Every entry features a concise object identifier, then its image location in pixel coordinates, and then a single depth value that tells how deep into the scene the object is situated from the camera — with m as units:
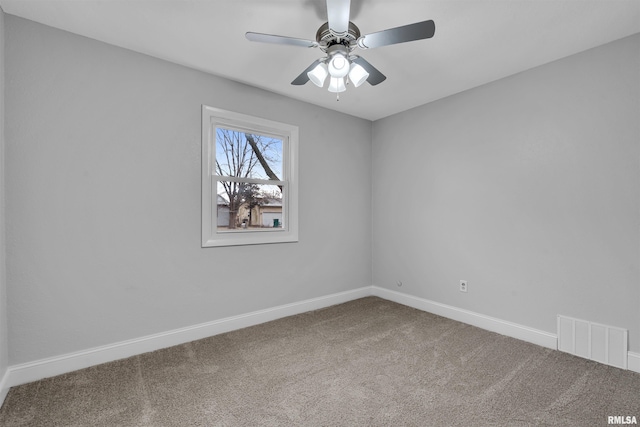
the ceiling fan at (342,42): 1.62
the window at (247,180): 2.84
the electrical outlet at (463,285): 3.18
